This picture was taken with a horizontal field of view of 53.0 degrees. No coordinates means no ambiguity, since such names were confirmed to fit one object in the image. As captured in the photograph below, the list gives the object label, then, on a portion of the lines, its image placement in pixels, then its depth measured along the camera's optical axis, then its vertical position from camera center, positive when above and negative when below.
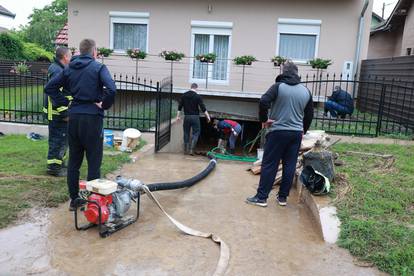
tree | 46.02 +4.63
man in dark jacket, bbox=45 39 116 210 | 4.50 -0.42
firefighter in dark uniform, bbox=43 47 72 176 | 5.85 -0.96
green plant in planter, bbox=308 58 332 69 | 12.41 +0.46
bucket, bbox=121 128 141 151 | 8.14 -1.39
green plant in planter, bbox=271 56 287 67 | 12.68 +0.48
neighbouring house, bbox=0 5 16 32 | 32.02 +3.29
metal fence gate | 8.65 -1.01
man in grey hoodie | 5.14 -0.59
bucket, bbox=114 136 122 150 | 8.42 -1.52
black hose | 5.33 -1.58
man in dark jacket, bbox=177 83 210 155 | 9.95 -1.05
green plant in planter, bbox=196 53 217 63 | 12.95 +0.44
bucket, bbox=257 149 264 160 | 8.62 -1.64
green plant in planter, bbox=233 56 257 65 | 12.80 +0.43
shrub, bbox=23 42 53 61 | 23.25 +0.49
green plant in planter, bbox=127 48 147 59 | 13.41 +0.46
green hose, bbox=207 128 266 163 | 8.71 -1.77
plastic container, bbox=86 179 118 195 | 4.08 -1.18
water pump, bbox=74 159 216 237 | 4.12 -1.40
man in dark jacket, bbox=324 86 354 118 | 11.17 -0.66
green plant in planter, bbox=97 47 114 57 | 13.54 +0.47
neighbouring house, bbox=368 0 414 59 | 16.10 +2.22
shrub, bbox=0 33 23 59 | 20.97 +0.71
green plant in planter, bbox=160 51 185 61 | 13.27 +0.45
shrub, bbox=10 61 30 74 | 16.47 -0.32
